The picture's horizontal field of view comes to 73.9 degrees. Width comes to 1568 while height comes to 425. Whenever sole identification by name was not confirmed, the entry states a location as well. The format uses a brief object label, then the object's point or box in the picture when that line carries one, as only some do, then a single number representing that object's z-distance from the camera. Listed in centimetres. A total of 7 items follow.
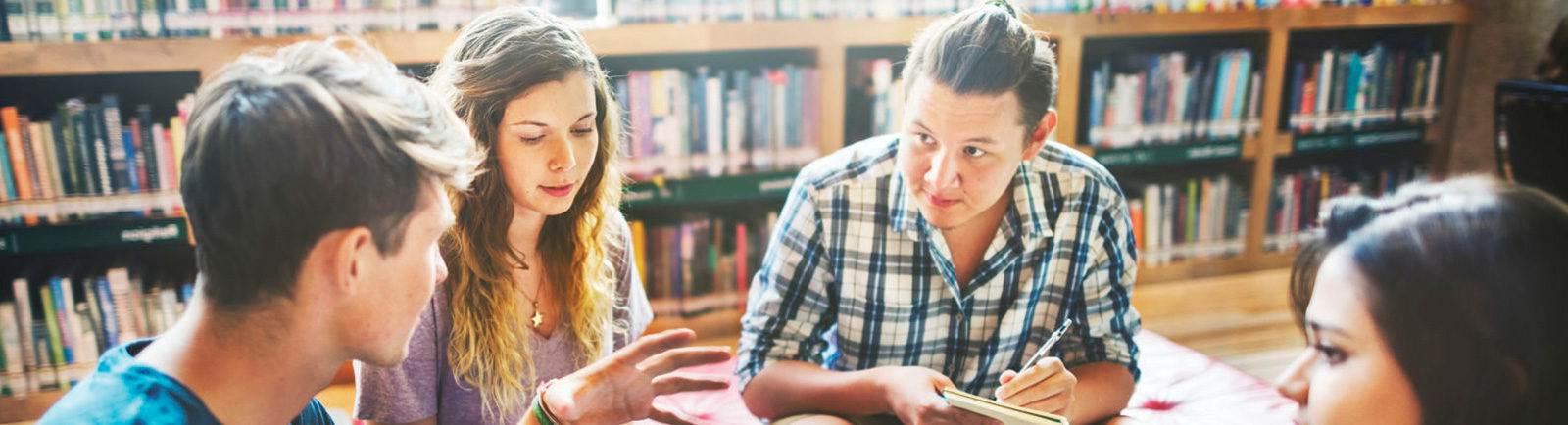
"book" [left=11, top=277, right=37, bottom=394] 233
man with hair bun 154
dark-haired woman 77
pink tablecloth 182
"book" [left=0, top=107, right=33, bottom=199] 222
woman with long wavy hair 136
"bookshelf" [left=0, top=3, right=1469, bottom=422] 225
